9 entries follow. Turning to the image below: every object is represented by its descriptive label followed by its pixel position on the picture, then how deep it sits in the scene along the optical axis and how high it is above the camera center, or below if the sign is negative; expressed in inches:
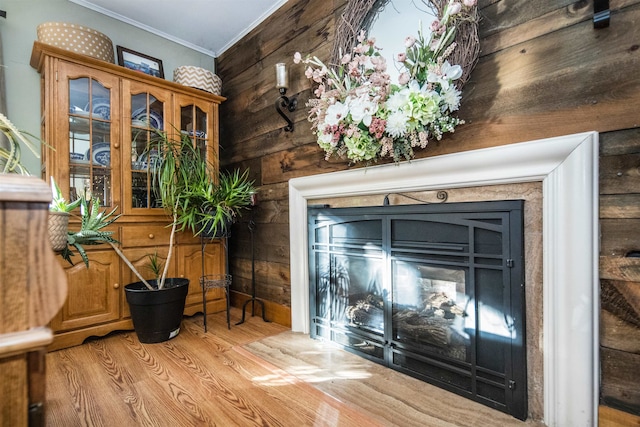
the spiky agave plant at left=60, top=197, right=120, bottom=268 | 47.2 -3.0
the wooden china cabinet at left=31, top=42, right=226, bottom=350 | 79.1 +14.1
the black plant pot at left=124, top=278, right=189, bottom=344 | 79.9 -24.5
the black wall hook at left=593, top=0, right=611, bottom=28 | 42.9 +26.5
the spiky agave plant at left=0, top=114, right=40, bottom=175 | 27.4 +6.3
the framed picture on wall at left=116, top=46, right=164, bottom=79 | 97.7 +48.1
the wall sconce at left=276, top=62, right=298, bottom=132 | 83.4 +31.4
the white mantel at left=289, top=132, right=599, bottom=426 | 44.1 -6.2
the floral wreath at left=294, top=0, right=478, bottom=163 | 54.2 +21.6
